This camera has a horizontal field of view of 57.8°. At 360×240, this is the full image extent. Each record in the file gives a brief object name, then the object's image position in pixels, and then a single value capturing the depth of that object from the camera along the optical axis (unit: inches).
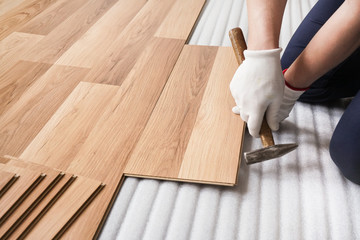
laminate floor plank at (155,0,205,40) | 79.7
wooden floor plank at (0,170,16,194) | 42.9
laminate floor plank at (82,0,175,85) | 66.5
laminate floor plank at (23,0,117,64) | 73.7
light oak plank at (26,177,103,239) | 39.8
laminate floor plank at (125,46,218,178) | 47.7
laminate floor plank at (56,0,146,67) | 71.9
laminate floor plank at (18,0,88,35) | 83.9
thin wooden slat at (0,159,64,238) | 39.9
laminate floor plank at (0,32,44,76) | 71.9
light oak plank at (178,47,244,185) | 46.1
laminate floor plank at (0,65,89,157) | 52.9
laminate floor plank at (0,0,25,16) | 94.7
